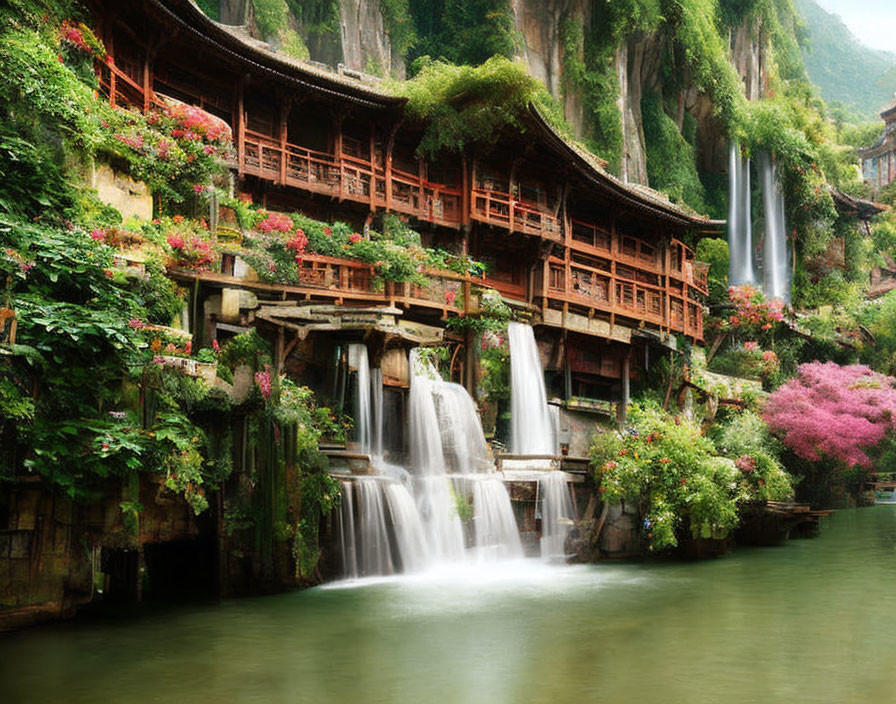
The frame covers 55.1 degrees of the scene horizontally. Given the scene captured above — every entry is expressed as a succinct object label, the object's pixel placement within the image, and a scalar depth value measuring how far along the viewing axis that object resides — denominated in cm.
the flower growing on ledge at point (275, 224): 2033
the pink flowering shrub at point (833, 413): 2947
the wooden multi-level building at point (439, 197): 2106
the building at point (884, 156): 6184
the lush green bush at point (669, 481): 1950
